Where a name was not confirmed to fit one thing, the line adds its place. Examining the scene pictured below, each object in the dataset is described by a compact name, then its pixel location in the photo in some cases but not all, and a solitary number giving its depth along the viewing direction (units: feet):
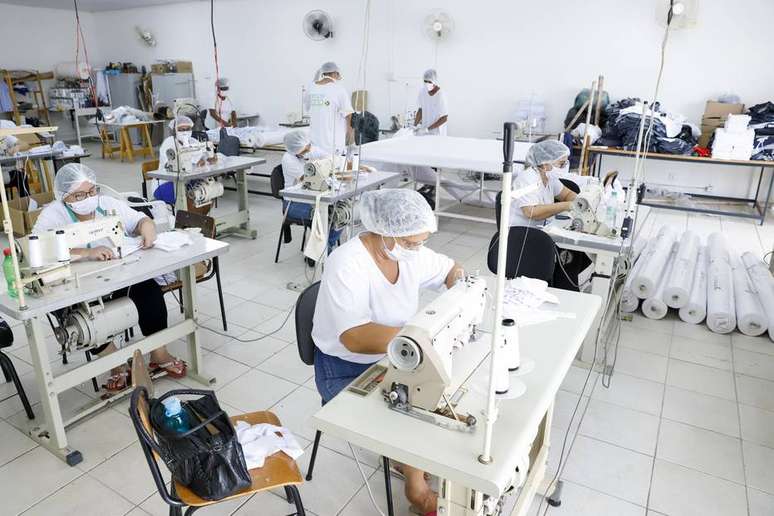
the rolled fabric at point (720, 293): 11.51
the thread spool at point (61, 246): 7.27
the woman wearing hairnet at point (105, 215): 8.41
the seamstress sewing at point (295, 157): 15.09
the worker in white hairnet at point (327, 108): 17.79
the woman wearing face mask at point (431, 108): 22.77
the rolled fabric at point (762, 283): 11.35
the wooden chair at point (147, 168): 16.33
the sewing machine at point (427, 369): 4.68
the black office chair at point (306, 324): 6.59
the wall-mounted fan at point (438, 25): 25.45
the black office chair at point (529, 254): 9.33
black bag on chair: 5.05
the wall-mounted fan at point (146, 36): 35.83
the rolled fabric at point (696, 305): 11.84
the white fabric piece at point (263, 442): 5.58
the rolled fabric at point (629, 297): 12.10
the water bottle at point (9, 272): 6.98
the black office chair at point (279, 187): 15.23
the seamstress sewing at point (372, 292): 6.11
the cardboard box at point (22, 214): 14.43
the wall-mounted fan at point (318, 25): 28.35
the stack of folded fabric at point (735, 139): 19.02
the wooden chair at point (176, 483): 4.89
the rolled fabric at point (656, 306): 12.01
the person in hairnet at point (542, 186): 10.94
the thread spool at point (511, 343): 5.24
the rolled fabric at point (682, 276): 11.89
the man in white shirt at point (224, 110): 28.45
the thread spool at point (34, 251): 6.98
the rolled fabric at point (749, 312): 11.31
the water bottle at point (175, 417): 5.35
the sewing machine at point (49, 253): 7.02
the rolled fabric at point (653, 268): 12.01
